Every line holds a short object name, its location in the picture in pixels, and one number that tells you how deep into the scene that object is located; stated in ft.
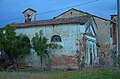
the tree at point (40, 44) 49.88
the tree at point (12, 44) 48.75
